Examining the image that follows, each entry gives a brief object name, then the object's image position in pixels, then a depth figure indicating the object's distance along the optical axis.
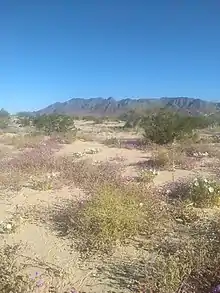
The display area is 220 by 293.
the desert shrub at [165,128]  11.31
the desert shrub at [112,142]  10.96
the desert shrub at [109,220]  3.35
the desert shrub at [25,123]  24.16
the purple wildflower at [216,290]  2.12
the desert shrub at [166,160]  7.23
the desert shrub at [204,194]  4.42
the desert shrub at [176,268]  2.38
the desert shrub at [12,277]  2.43
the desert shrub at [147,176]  5.87
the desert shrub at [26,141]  10.59
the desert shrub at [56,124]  16.50
